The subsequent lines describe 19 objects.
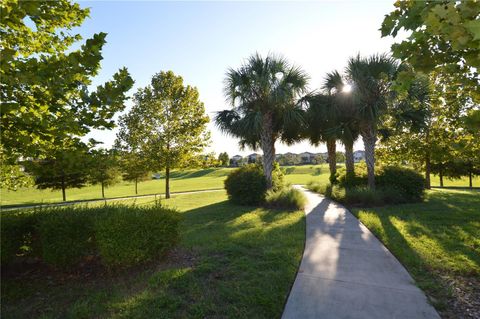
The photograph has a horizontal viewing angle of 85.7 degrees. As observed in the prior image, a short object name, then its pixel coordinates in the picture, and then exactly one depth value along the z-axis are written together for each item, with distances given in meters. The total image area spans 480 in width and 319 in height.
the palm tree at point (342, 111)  13.03
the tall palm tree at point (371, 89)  11.55
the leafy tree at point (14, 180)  7.45
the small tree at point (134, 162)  19.52
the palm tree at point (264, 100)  12.68
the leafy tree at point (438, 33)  1.59
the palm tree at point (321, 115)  13.35
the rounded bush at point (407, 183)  11.66
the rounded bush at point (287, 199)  11.12
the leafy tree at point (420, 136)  11.68
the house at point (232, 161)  131.80
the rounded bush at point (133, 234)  4.39
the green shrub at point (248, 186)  12.81
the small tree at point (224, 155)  94.11
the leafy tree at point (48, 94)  2.56
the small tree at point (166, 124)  19.39
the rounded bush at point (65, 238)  4.44
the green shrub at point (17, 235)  4.43
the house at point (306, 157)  149.34
